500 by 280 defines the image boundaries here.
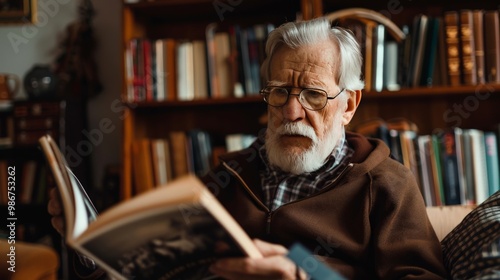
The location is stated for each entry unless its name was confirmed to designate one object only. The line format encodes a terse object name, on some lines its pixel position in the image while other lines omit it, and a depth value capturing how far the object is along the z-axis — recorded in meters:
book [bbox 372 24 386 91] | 2.27
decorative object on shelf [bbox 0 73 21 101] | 2.67
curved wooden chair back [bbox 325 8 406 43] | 2.00
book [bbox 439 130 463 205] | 2.22
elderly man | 1.30
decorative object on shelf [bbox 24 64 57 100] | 2.62
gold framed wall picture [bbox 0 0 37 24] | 2.83
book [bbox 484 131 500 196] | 2.21
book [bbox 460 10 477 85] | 2.21
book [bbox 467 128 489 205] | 2.21
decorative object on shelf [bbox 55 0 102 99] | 2.71
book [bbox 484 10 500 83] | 2.20
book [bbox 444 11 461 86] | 2.23
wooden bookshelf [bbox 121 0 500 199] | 2.41
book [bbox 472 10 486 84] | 2.21
